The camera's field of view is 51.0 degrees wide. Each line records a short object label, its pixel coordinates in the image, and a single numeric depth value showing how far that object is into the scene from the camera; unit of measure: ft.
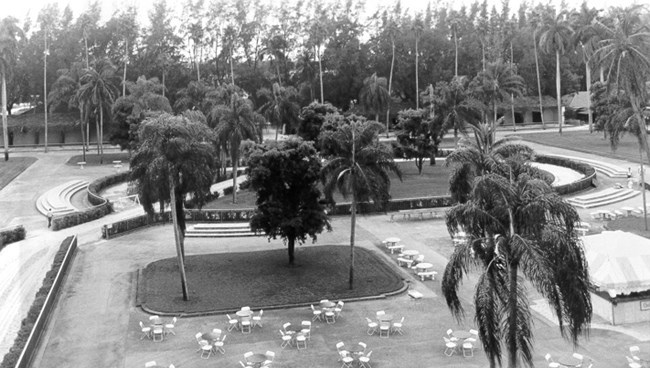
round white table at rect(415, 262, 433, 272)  119.03
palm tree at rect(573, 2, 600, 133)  272.51
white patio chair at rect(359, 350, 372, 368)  80.18
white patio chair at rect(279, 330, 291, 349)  87.91
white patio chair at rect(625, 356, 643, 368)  76.02
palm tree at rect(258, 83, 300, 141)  239.09
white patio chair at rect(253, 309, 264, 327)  95.54
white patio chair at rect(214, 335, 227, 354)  86.58
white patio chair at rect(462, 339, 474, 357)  83.66
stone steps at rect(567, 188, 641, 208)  172.56
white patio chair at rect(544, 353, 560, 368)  75.05
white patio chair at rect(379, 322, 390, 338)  91.91
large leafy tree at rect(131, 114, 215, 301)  102.83
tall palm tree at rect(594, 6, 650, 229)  122.72
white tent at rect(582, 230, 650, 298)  94.63
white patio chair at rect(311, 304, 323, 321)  98.32
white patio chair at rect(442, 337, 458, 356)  84.11
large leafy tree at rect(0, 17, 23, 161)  254.47
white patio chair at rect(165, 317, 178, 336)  93.61
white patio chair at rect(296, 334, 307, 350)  87.71
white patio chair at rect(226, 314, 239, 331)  95.10
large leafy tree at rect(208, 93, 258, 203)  170.09
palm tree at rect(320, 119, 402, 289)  108.06
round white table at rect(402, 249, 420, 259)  126.62
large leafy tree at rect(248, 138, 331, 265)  114.73
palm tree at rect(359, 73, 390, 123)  277.85
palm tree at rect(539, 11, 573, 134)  287.69
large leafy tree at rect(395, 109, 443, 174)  213.66
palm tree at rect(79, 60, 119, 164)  248.73
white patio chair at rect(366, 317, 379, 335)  92.63
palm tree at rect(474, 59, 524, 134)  257.55
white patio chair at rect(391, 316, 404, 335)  92.71
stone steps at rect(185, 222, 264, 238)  150.10
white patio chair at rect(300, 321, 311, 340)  89.40
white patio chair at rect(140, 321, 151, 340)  92.02
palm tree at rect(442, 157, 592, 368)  56.34
